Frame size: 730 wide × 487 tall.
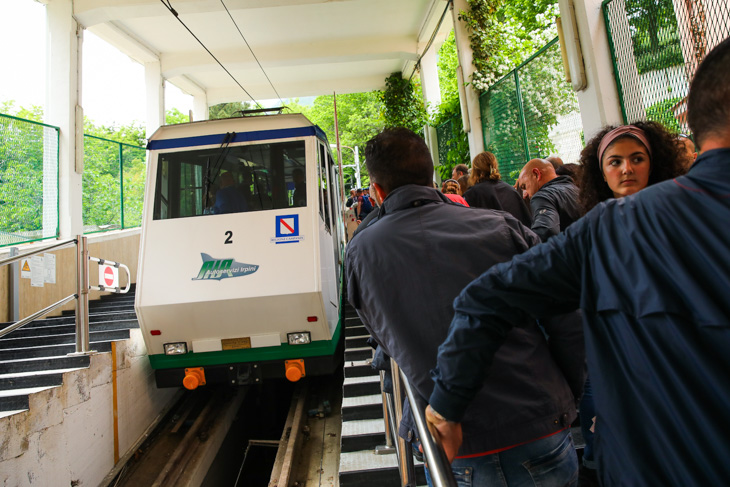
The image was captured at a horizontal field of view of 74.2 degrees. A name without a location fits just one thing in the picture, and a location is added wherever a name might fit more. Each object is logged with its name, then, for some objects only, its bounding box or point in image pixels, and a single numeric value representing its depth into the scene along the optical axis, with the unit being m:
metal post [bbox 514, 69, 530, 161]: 7.23
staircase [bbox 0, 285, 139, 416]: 4.45
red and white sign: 6.23
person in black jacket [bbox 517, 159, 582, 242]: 2.80
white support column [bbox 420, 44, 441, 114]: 13.18
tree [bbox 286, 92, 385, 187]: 30.61
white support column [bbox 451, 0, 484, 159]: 9.38
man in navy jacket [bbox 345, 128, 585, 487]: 1.45
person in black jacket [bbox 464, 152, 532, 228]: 4.18
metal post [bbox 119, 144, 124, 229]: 10.29
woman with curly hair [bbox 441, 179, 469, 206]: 5.43
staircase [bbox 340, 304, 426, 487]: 3.90
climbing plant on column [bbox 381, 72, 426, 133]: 14.26
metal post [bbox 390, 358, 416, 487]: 2.56
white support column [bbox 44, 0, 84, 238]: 8.24
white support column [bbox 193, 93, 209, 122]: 15.55
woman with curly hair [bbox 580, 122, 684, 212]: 2.19
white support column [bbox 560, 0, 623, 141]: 5.26
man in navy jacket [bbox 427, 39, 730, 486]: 0.82
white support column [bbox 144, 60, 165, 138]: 12.13
